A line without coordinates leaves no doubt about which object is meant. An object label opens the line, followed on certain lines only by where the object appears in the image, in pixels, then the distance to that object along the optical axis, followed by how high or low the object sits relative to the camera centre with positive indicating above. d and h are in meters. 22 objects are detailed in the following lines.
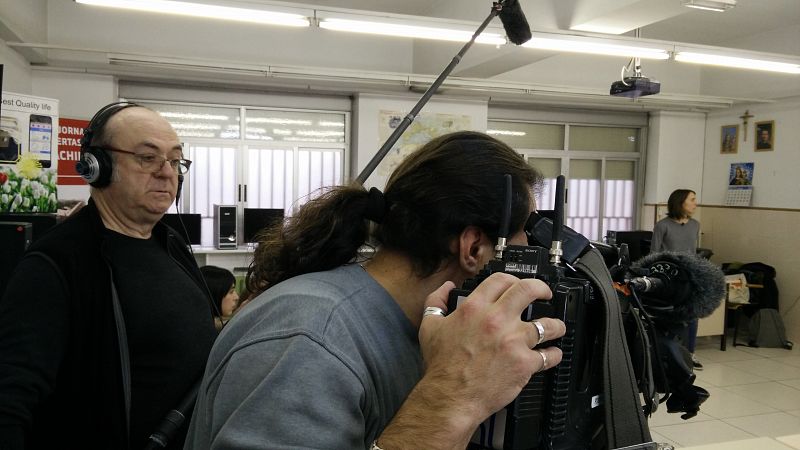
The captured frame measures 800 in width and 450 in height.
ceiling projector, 4.33 +0.80
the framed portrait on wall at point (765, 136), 7.25 +0.81
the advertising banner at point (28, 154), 2.90 +0.12
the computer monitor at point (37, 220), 2.51 -0.18
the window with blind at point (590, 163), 8.10 +0.45
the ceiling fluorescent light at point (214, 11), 3.51 +1.04
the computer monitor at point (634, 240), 6.87 -0.49
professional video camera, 0.78 -0.24
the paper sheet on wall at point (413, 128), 7.18 +0.76
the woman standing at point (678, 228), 6.22 -0.30
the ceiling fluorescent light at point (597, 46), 4.28 +1.10
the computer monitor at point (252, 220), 6.55 -0.38
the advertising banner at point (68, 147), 5.71 +0.30
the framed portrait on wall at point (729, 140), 7.82 +0.80
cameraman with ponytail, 0.69 -0.17
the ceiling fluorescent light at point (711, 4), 3.60 +1.17
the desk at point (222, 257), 6.44 -0.81
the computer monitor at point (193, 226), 6.24 -0.45
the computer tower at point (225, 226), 6.48 -0.46
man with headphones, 1.20 -0.29
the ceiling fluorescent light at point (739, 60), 4.68 +1.17
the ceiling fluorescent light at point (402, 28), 3.85 +1.08
